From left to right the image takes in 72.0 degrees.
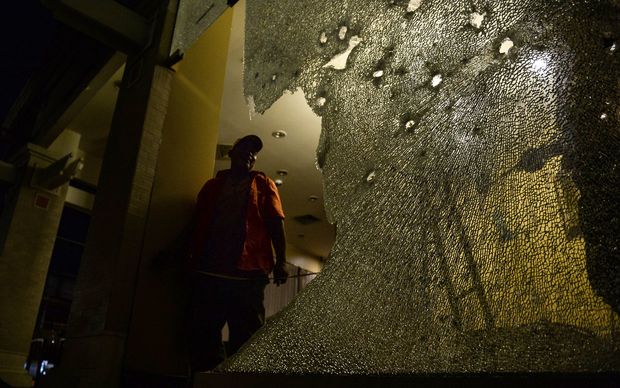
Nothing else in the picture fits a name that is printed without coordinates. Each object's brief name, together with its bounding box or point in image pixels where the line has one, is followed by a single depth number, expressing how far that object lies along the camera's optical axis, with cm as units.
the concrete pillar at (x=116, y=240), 232
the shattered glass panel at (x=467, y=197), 76
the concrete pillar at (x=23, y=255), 511
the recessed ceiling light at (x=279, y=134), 554
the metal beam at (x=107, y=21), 323
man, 227
